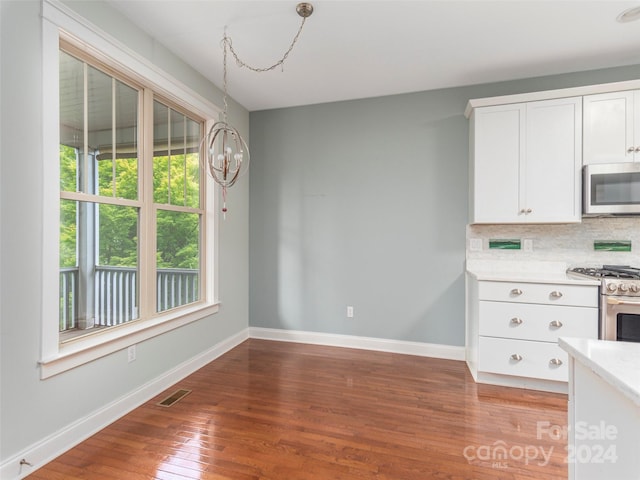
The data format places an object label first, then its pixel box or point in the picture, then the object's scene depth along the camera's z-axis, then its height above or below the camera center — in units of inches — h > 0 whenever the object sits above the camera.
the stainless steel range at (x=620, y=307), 92.4 -20.0
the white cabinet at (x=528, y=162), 107.8 +26.4
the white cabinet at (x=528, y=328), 99.7 -29.0
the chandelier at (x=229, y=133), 86.0 +45.2
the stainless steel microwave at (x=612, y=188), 101.3 +15.9
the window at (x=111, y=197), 71.8 +11.2
